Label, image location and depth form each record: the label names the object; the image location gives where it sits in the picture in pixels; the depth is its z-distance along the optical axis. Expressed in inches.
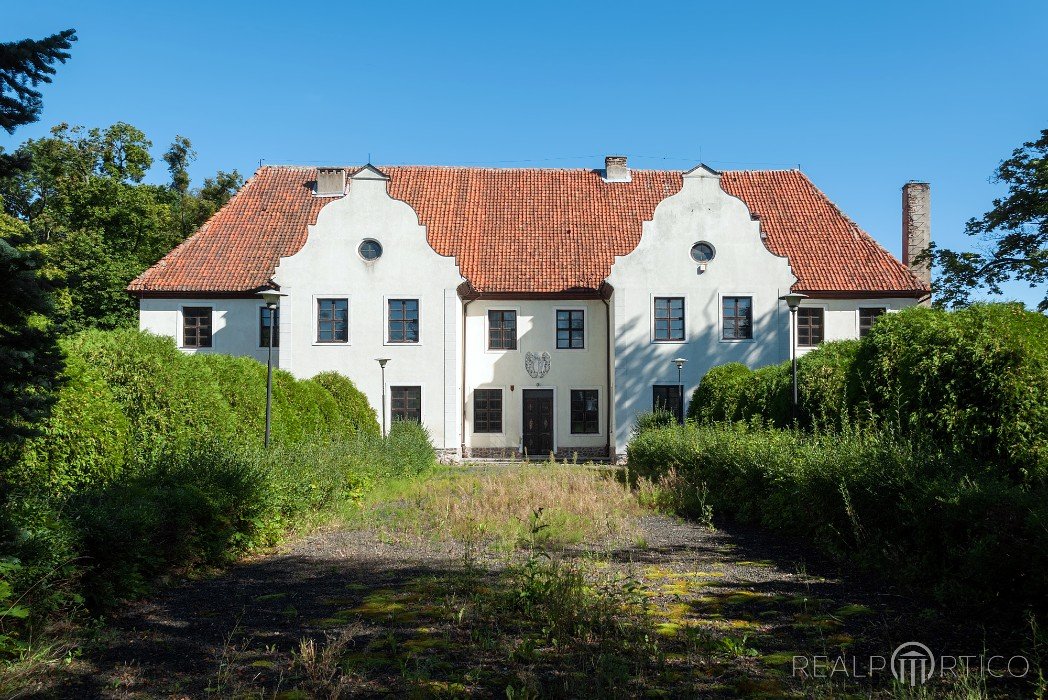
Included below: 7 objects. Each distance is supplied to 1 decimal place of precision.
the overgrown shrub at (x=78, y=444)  309.7
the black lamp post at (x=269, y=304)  529.0
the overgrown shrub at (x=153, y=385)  406.9
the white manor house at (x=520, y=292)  1051.9
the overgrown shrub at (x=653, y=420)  866.8
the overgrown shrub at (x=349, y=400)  883.4
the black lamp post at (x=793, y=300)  646.5
